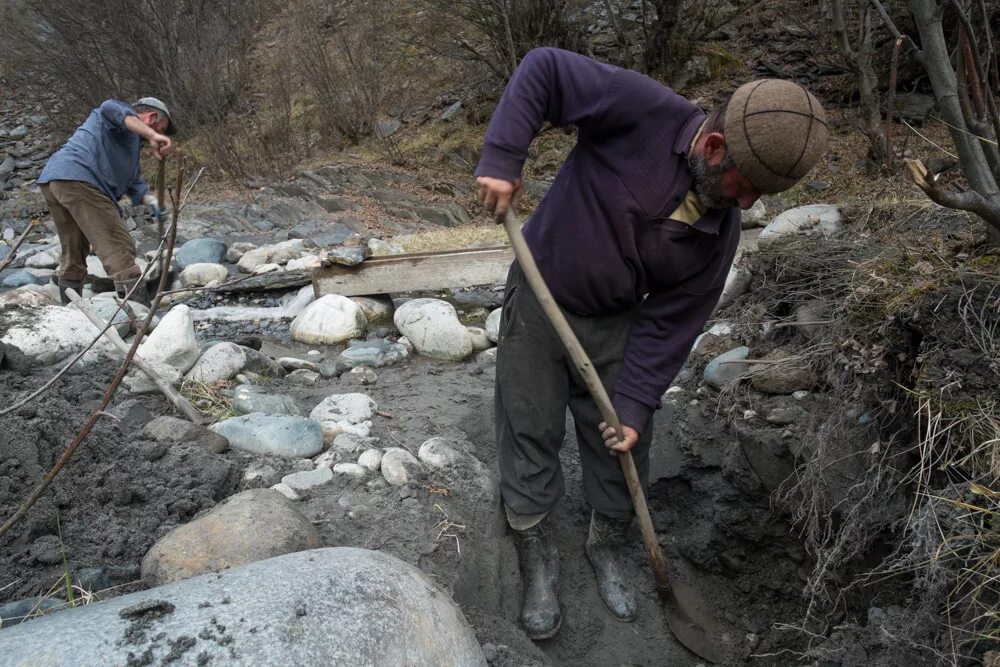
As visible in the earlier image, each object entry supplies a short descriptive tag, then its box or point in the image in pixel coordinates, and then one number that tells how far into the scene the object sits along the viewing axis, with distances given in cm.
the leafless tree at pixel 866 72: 693
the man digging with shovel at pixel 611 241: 205
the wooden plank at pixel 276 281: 615
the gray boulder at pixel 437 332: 478
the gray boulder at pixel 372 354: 449
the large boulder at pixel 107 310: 456
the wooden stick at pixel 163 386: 325
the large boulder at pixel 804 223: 444
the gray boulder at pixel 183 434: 289
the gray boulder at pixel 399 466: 290
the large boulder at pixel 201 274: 673
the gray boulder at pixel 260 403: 344
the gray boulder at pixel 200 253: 719
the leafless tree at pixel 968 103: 229
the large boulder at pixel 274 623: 147
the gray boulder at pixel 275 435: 299
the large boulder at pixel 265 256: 712
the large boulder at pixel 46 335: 370
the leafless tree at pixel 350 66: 1090
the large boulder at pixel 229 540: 210
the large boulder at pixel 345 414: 327
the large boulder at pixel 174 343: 372
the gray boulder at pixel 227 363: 379
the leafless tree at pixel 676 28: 927
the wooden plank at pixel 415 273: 566
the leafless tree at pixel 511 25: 934
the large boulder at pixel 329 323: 510
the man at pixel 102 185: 517
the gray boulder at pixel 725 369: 377
